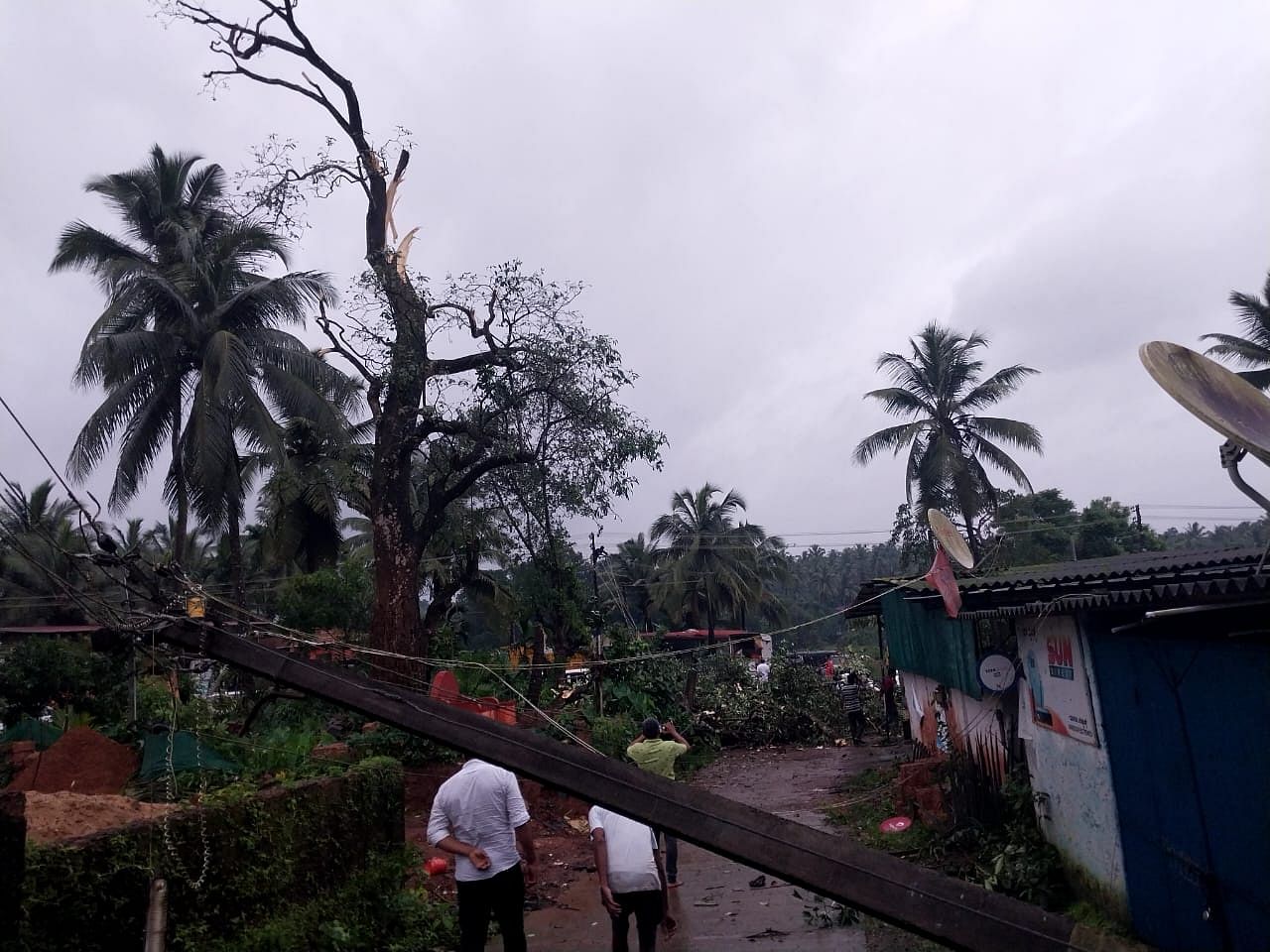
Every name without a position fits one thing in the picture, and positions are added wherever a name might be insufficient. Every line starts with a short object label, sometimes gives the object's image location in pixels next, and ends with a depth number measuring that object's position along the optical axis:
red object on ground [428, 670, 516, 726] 6.84
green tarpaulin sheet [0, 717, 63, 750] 12.55
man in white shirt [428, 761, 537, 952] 5.36
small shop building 5.61
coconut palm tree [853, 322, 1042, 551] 26.94
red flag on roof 8.88
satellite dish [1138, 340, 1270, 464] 4.41
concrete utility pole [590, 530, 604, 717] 18.36
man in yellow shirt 8.31
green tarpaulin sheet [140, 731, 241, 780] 8.61
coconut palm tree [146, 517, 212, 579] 40.84
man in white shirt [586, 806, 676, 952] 5.50
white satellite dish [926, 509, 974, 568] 9.86
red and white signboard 7.28
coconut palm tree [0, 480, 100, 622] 31.95
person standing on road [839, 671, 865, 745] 22.14
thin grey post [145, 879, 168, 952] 5.01
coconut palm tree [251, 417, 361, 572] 24.69
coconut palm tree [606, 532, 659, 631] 47.07
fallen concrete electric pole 2.88
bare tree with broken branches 15.62
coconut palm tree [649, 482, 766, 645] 41.69
